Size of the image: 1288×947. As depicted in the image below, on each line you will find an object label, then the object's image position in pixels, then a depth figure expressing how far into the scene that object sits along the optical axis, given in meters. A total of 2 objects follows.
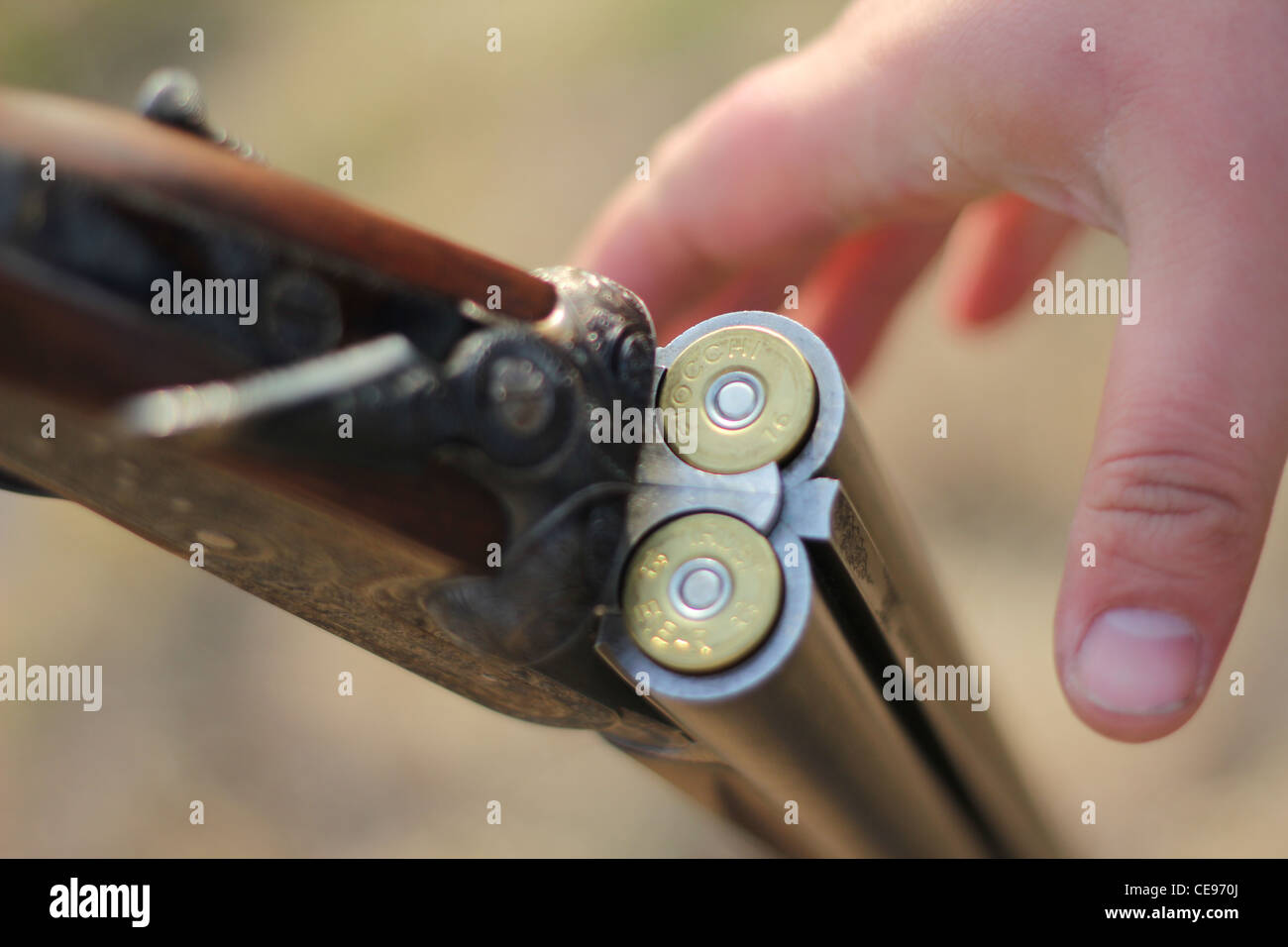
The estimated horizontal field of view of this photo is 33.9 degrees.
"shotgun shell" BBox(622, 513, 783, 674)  0.27
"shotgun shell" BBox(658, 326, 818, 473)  0.28
